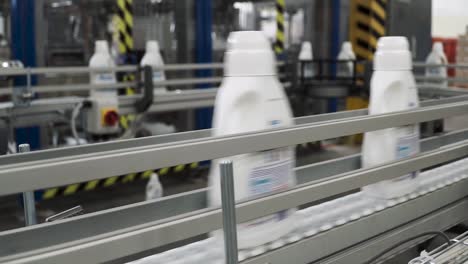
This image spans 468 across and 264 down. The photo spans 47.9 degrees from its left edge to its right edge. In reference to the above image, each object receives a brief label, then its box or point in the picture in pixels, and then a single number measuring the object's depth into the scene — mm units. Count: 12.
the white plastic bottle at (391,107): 1321
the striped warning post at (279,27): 4652
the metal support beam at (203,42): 4309
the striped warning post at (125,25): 3760
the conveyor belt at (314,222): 980
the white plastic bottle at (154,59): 3484
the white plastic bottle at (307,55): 4311
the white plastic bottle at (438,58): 4434
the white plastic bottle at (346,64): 4527
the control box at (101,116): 2836
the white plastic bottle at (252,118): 979
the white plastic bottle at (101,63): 3045
